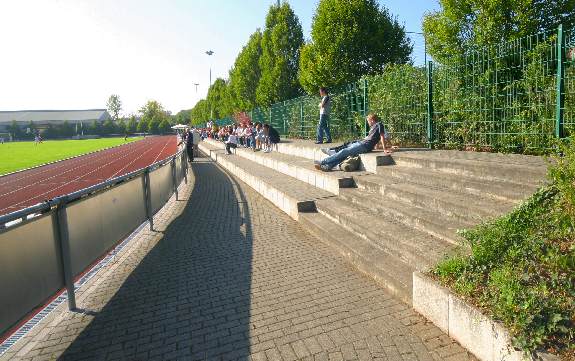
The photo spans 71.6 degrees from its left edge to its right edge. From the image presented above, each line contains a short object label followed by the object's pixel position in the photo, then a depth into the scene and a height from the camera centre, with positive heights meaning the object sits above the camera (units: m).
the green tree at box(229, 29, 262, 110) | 33.03 +5.63
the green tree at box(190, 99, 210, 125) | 77.99 +6.63
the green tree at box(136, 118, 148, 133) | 125.50 +5.28
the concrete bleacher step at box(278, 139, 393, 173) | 8.50 -0.49
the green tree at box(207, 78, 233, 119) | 52.70 +6.40
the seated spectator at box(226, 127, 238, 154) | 24.45 -0.18
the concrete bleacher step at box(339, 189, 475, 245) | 4.75 -1.15
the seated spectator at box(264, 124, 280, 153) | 17.91 +0.06
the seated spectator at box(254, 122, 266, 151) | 20.08 +0.14
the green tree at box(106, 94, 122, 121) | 178.75 +17.82
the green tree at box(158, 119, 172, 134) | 127.50 +5.05
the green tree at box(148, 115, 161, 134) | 126.06 +5.47
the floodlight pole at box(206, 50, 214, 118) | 63.74 +14.01
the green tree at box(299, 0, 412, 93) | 14.99 +3.58
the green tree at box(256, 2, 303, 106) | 25.30 +5.01
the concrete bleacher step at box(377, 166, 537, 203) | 4.92 -0.77
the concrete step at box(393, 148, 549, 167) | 5.91 -0.47
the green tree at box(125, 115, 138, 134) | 120.76 +5.95
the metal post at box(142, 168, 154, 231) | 7.38 -0.94
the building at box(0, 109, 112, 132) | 143.50 +12.34
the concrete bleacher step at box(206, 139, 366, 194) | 8.31 -0.89
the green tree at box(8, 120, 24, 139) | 110.43 +5.02
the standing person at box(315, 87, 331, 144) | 12.86 +0.62
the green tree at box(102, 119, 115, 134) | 119.06 +5.39
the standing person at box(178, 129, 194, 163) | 24.25 -0.26
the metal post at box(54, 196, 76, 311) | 4.01 -0.95
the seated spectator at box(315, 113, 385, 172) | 9.45 -0.30
